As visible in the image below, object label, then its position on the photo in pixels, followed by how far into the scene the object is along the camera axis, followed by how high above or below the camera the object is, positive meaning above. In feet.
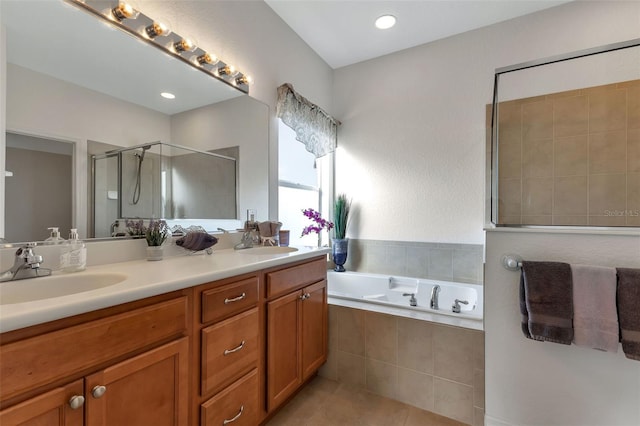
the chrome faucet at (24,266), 2.90 -0.60
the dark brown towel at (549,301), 4.08 -1.35
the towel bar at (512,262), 4.57 -0.84
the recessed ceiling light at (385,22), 7.28 +5.16
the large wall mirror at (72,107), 3.25 +1.50
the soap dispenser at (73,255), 3.33 -0.54
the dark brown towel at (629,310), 3.74 -1.36
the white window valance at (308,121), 7.24 +2.68
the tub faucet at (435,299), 6.51 -2.11
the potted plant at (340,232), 9.23 -0.71
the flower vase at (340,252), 9.22 -1.36
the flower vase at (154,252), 4.25 -0.64
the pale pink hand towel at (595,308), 3.86 -1.38
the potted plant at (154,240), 4.25 -0.45
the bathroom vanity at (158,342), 2.08 -1.35
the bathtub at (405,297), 5.36 -2.16
